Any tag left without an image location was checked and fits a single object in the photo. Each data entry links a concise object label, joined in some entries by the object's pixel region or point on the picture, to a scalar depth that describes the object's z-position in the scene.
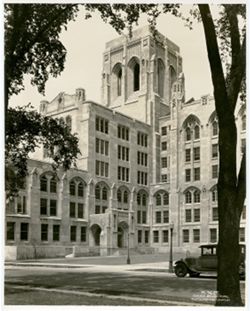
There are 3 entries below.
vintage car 25.67
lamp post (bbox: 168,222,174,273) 27.78
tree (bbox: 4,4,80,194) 16.02
